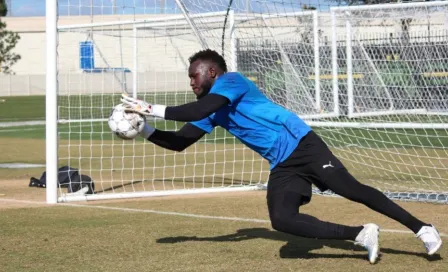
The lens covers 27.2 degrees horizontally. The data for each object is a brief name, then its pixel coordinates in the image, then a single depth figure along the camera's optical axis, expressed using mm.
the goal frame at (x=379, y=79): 12672
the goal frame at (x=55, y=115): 10977
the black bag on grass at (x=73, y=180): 11672
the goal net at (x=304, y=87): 12344
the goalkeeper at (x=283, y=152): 7148
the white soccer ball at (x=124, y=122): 7629
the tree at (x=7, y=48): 60716
